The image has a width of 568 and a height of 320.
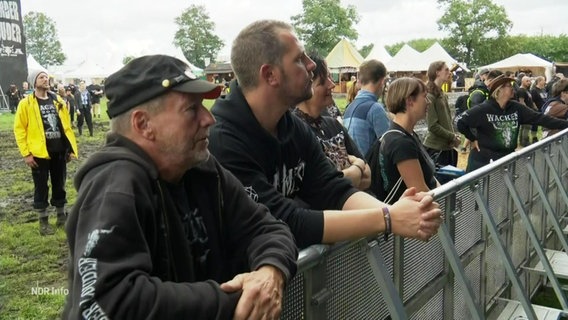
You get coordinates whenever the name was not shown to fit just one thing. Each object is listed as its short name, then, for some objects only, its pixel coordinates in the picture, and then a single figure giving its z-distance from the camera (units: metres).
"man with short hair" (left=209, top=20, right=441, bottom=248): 2.17
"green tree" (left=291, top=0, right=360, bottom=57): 77.19
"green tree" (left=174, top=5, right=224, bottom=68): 100.19
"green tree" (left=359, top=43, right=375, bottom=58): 98.00
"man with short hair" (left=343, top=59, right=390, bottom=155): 5.07
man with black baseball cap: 1.28
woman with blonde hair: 3.58
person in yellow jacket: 7.18
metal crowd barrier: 2.13
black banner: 30.66
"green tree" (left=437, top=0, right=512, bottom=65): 78.12
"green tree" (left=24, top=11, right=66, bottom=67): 96.12
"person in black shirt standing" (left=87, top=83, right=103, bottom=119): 28.36
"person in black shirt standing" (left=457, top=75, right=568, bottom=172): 6.16
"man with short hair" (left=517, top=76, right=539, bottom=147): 10.80
